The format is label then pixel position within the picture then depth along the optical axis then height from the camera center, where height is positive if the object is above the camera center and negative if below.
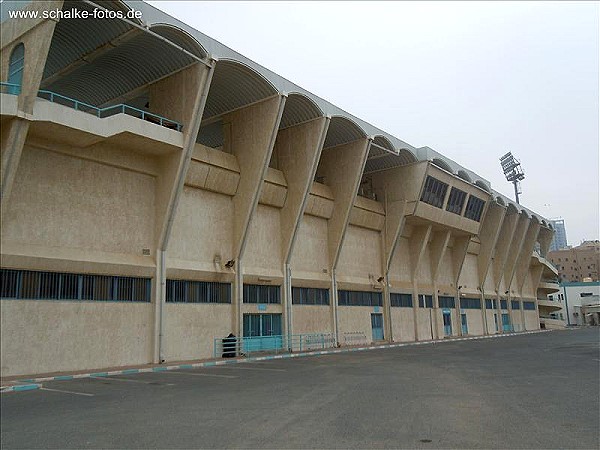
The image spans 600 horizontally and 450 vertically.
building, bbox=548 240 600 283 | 148.00 +13.79
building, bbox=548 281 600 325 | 101.41 +2.09
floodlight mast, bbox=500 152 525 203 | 85.50 +23.89
